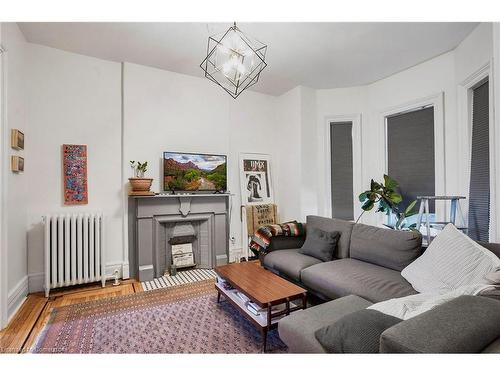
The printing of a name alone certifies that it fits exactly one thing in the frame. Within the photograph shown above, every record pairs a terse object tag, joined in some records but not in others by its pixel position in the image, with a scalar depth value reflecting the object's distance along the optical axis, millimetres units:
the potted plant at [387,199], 3313
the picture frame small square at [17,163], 2334
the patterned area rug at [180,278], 3029
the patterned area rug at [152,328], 1794
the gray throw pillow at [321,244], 2625
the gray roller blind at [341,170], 4234
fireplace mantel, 3205
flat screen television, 3467
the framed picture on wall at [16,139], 2333
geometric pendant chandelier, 1737
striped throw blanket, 3006
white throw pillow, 1525
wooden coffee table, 1748
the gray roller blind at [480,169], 2535
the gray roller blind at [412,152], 3377
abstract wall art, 2959
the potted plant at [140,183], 3084
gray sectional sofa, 912
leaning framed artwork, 4148
